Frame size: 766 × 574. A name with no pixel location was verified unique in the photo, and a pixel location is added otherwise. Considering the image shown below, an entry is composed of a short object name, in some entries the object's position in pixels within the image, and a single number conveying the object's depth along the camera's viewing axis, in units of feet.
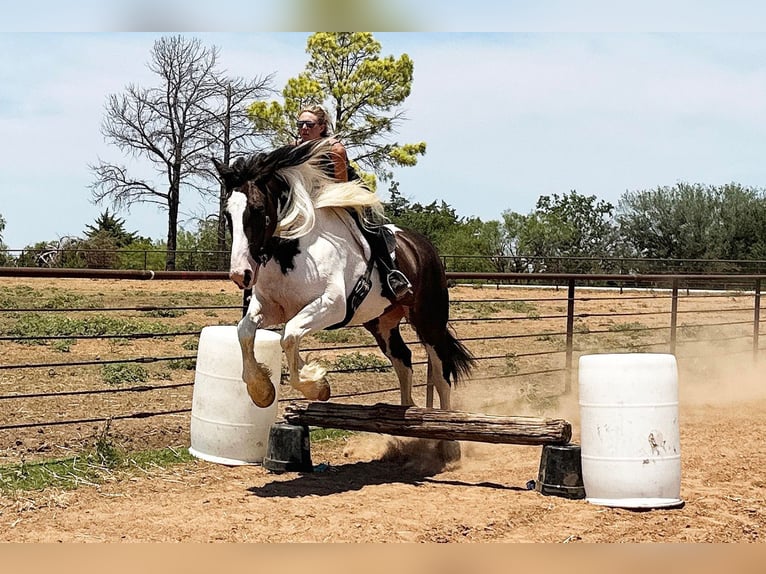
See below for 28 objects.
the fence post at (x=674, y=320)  32.77
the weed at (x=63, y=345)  35.55
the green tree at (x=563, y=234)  135.44
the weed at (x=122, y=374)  28.58
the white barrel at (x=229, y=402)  18.81
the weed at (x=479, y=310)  61.41
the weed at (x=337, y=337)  43.52
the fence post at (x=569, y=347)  29.71
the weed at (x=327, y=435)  22.70
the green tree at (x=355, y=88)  81.82
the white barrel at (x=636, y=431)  15.12
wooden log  16.37
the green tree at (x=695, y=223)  123.95
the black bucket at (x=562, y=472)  15.97
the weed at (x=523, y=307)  64.67
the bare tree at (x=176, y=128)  83.92
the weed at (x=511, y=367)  35.49
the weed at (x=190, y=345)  38.67
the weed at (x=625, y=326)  56.73
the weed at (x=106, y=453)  18.06
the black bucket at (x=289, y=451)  18.45
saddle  17.90
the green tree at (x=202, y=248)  83.84
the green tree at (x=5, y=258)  89.15
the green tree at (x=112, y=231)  117.60
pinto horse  16.21
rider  18.49
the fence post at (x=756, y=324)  38.23
